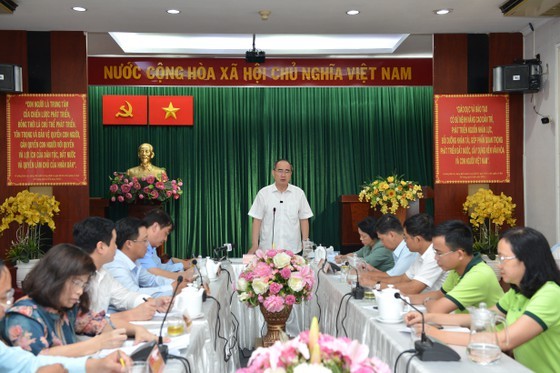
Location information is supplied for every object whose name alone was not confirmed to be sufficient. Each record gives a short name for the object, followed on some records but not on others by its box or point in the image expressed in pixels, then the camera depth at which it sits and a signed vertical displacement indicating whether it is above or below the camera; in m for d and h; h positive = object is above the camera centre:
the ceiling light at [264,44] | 7.43 +1.56
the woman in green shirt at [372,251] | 4.59 -0.53
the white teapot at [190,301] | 2.86 -0.53
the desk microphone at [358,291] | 3.34 -0.57
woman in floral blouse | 2.08 -0.40
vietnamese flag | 8.32 +0.87
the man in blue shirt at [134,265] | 3.41 -0.44
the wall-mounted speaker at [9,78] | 5.54 +0.86
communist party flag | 8.27 +0.88
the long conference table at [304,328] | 2.18 -0.69
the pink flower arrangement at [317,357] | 1.41 -0.38
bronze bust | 7.64 +0.15
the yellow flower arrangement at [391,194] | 6.09 -0.16
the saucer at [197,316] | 2.87 -0.59
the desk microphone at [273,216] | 5.44 -0.31
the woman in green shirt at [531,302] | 2.26 -0.44
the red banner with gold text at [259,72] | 7.29 +1.18
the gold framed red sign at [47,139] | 5.90 +0.37
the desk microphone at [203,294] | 3.34 -0.58
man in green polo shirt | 2.82 -0.41
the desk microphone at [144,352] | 1.98 -0.52
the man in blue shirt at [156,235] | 4.02 -0.34
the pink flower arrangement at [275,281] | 3.66 -0.57
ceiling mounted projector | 6.64 +1.22
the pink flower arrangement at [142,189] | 7.21 -0.10
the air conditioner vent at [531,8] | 4.77 +1.24
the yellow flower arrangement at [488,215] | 5.74 -0.34
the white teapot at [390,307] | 2.71 -0.53
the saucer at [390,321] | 2.71 -0.59
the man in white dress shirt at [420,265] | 3.54 -0.48
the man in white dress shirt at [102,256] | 2.83 -0.33
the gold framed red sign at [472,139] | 6.12 +0.34
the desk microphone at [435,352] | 2.11 -0.56
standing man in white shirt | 5.58 -0.29
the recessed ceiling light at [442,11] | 5.32 +1.33
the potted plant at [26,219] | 5.51 -0.31
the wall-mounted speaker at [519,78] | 5.71 +0.84
